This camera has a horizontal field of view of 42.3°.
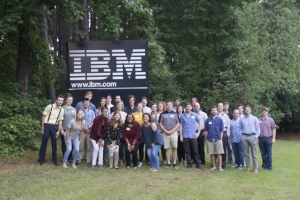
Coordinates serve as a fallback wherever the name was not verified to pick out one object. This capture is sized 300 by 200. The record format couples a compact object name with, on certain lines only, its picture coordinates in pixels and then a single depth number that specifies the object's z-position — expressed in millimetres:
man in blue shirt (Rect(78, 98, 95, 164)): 10094
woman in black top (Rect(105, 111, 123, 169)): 9766
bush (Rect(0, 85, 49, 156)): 10492
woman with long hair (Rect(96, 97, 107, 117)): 10298
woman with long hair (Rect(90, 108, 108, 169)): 9773
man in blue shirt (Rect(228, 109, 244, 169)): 10406
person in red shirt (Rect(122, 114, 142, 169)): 9807
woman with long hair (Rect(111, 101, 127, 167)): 9914
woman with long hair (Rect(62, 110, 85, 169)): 9688
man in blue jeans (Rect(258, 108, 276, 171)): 10062
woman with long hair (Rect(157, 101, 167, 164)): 10625
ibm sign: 11641
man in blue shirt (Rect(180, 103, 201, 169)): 10266
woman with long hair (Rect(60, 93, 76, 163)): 9938
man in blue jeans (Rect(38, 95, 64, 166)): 9711
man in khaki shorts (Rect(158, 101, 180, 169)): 10148
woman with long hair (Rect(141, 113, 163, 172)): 9750
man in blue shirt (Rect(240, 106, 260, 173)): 9812
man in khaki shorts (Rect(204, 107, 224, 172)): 10047
